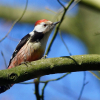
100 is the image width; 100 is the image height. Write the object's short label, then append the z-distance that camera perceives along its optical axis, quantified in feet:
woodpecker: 24.71
